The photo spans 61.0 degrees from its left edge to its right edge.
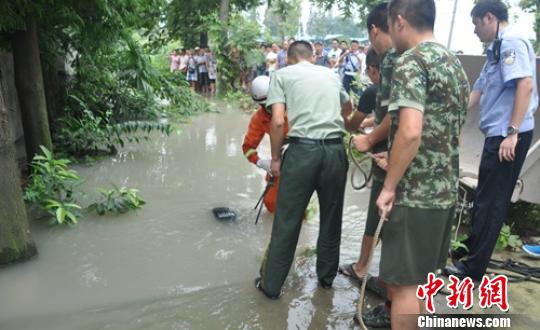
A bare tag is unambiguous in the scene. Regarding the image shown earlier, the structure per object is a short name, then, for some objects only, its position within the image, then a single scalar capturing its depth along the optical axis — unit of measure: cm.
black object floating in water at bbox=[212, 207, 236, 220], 501
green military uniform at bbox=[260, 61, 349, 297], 318
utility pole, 1733
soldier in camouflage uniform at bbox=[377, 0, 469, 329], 219
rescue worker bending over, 400
